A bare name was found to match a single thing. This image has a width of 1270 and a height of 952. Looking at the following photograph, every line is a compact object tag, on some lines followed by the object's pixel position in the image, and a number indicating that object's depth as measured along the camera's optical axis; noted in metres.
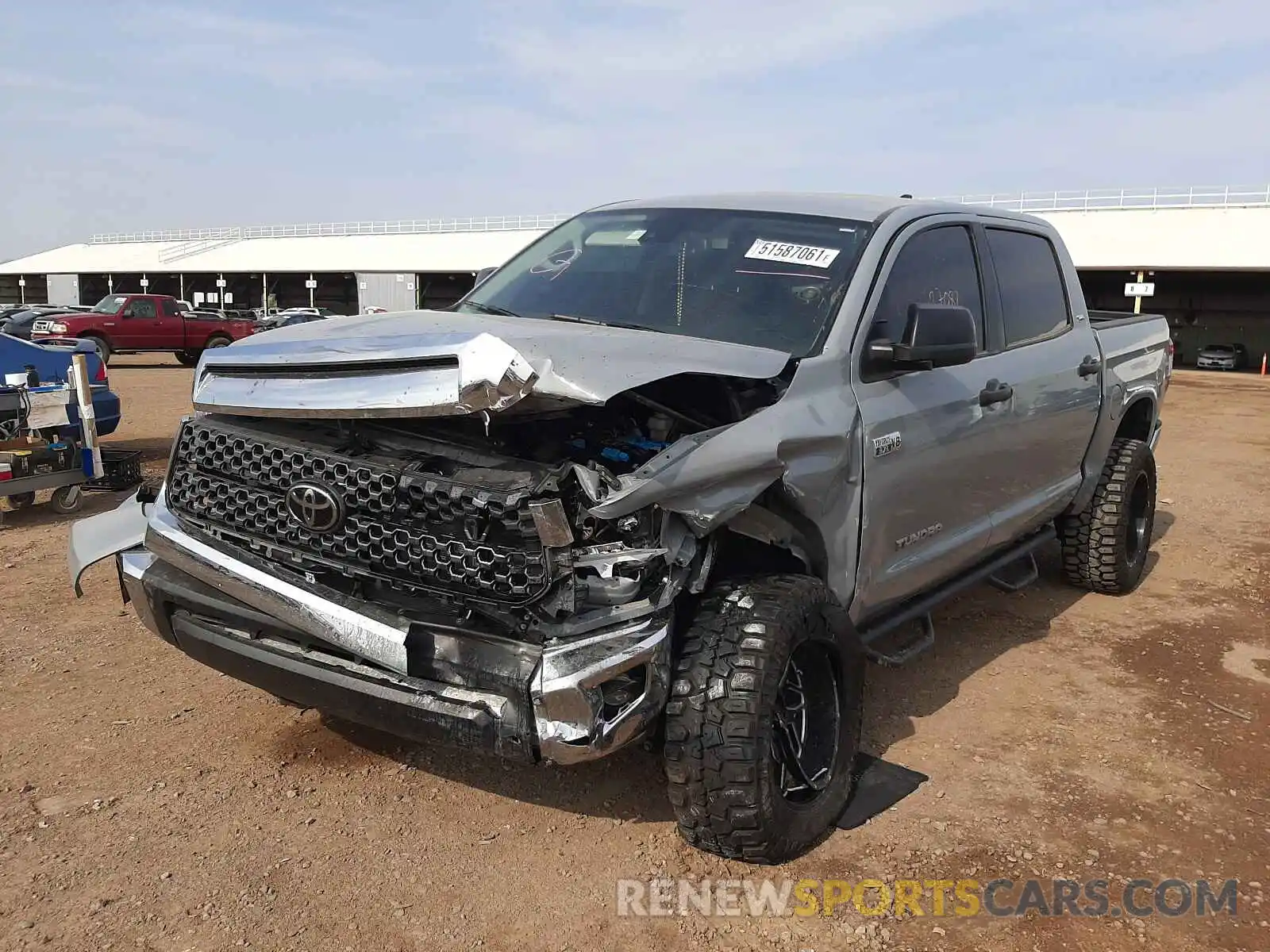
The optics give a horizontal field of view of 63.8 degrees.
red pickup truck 22.58
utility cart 7.02
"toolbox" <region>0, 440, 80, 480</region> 7.00
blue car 7.56
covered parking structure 34.34
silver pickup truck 2.67
